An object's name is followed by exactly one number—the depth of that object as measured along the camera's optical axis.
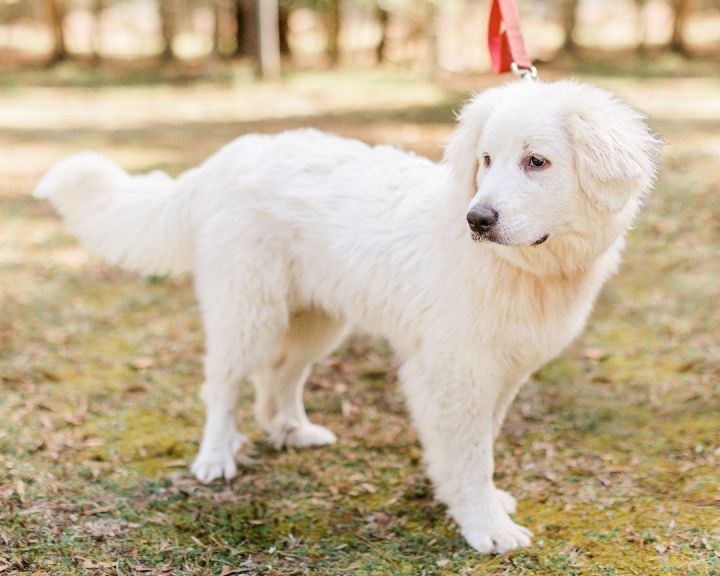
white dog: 3.12
